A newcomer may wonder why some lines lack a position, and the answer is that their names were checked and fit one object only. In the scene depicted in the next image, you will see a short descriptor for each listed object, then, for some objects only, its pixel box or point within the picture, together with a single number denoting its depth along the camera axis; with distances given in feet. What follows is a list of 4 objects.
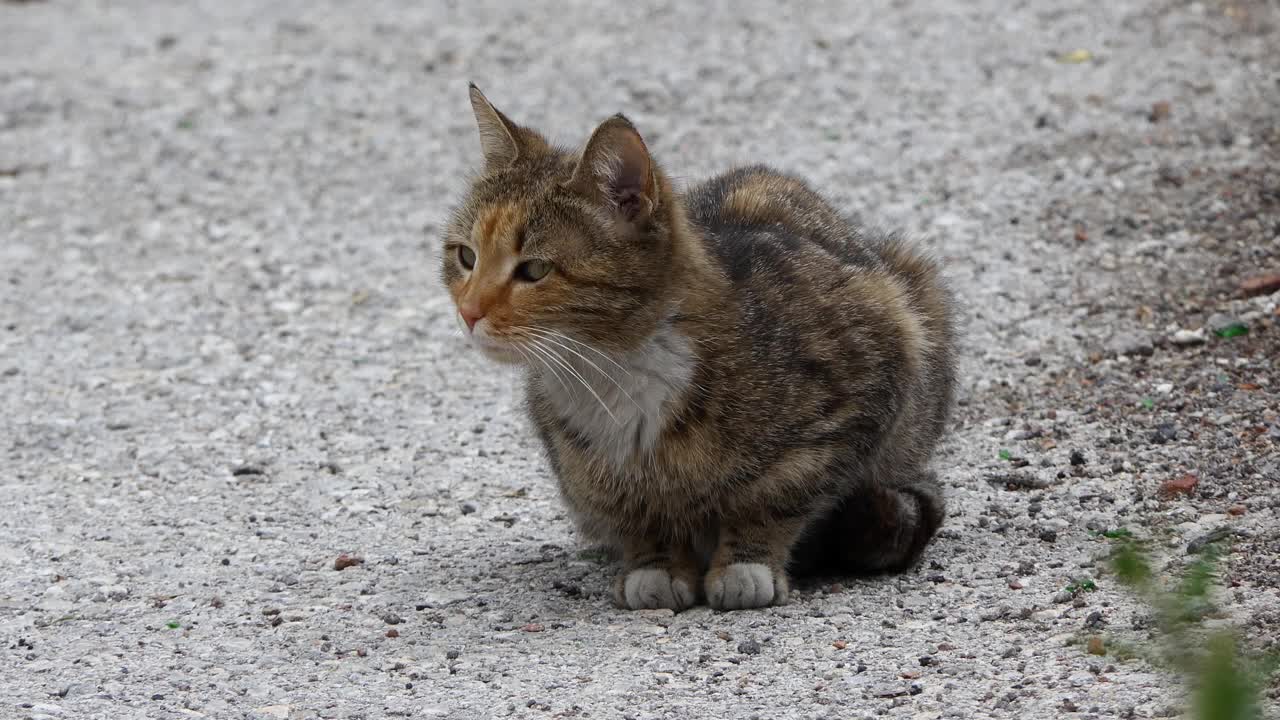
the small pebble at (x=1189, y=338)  40.52
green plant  10.23
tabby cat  29.07
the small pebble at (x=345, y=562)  33.94
